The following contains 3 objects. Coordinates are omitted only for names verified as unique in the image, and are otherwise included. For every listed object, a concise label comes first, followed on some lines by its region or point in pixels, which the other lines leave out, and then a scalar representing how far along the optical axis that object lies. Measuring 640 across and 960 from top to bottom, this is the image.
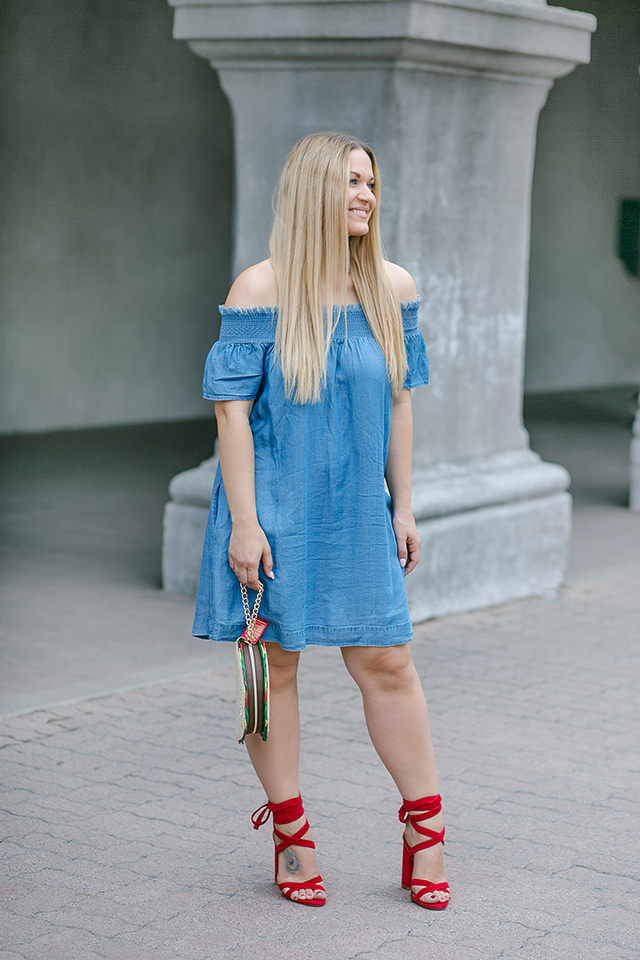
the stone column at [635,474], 9.91
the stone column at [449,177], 6.16
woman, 3.28
